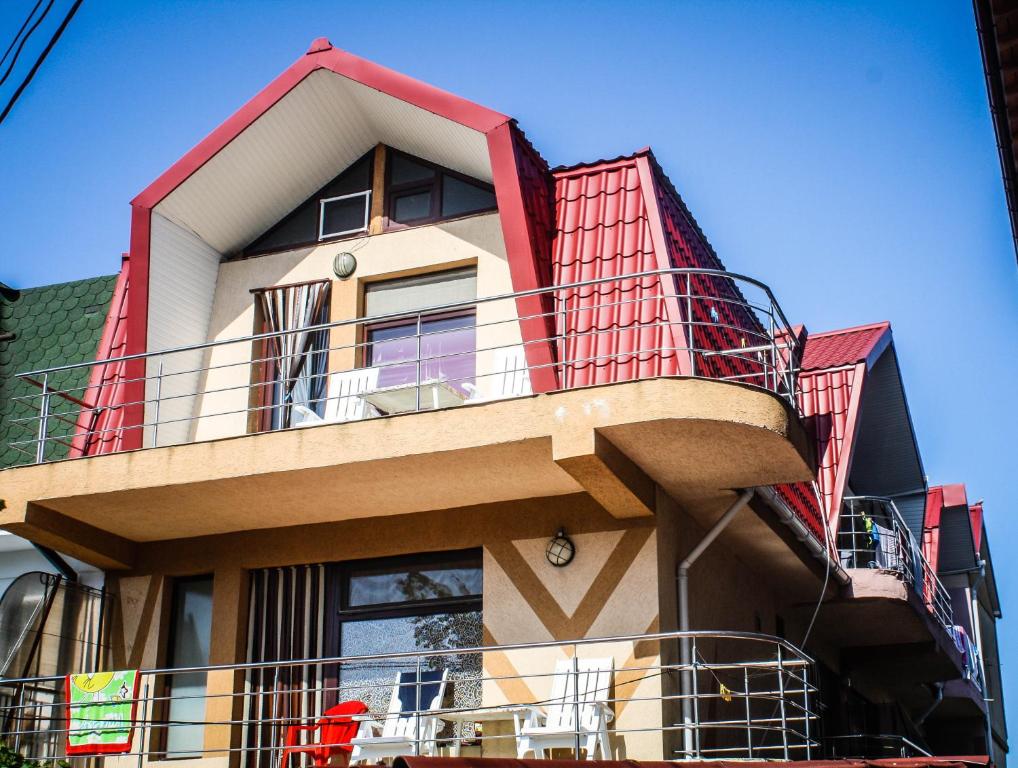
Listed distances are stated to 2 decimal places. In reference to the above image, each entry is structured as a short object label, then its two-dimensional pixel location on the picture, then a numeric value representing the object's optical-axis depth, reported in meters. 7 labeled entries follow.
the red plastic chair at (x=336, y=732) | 10.74
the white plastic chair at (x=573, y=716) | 10.11
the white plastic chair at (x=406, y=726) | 10.39
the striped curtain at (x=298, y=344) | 13.41
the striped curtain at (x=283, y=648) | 12.36
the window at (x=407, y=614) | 12.03
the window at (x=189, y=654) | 12.77
